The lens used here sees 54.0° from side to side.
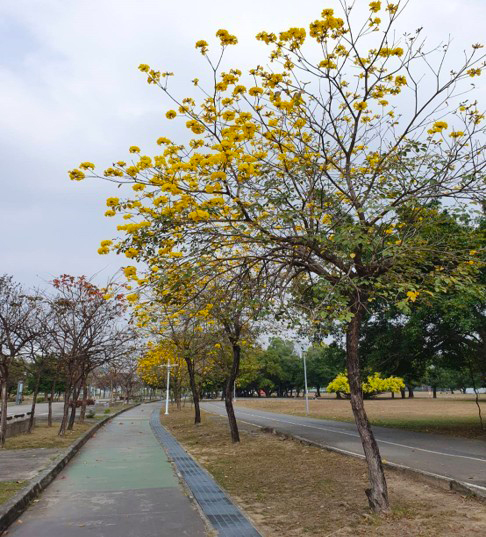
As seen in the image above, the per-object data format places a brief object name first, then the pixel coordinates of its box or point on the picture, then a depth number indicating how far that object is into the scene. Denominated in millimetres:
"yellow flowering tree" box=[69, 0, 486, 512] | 5688
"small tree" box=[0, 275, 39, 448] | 12625
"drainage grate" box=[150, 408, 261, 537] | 5207
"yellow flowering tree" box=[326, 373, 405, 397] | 50134
